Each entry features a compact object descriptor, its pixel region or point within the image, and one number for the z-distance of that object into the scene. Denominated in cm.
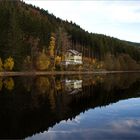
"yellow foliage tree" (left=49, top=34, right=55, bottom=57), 5048
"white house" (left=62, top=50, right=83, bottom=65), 5669
